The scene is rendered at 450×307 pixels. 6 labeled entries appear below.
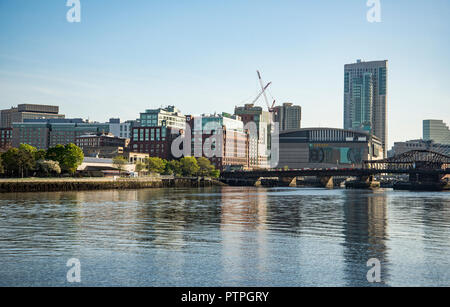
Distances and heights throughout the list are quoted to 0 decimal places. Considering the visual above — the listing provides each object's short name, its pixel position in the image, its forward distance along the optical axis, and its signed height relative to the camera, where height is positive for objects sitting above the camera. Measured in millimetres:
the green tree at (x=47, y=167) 146750 -641
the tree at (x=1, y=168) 132875 -953
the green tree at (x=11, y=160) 137375 +1101
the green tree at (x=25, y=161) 137875 +876
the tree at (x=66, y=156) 155500 +2528
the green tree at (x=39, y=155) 153888 +2764
